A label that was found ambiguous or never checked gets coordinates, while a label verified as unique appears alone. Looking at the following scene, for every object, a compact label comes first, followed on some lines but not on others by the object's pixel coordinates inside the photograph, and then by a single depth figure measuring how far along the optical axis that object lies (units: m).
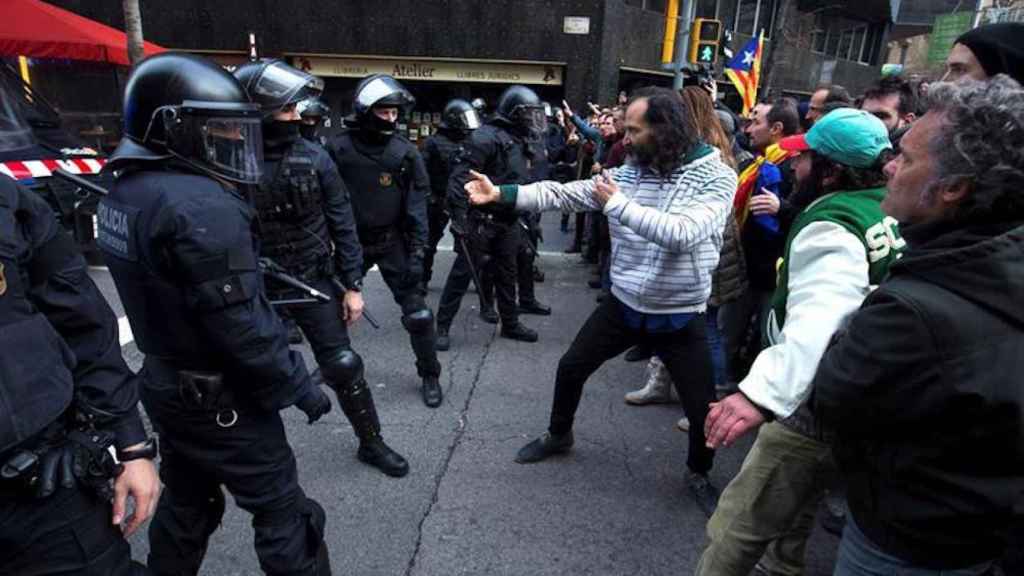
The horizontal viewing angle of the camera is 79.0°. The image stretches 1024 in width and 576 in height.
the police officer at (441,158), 5.95
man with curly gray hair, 1.14
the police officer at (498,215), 4.95
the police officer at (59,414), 1.31
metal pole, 10.12
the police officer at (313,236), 2.97
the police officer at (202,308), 1.70
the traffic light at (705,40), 9.97
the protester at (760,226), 3.33
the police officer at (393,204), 3.96
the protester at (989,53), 2.12
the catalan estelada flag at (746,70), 7.95
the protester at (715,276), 3.32
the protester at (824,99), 4.04
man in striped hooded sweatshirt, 2.51
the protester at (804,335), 1.62
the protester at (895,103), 3.64
